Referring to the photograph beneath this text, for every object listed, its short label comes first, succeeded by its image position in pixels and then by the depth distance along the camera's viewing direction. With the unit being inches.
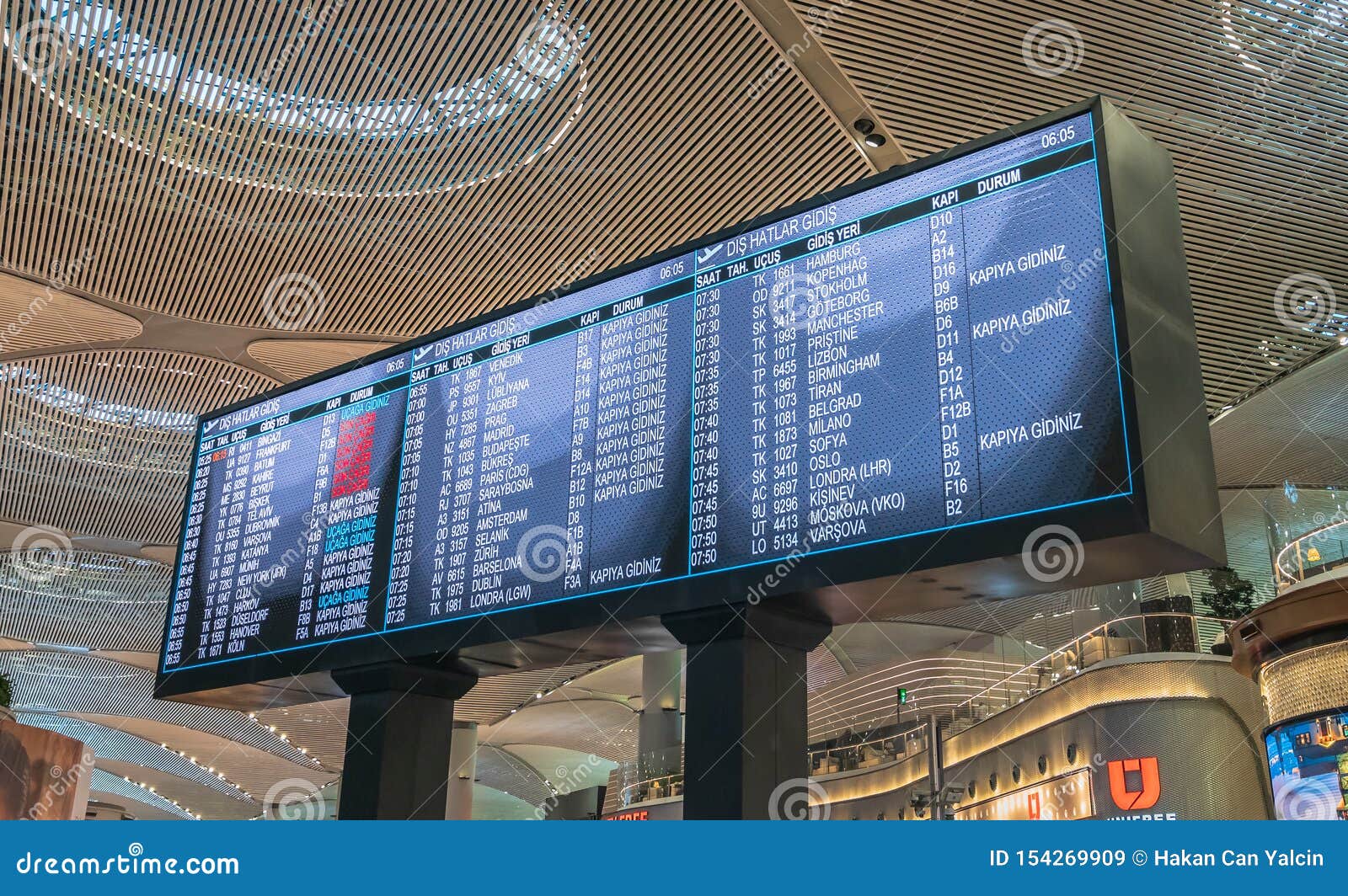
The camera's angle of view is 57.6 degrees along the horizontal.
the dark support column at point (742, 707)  208.1
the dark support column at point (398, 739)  268.4
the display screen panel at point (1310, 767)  390.3
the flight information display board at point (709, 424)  199.2
